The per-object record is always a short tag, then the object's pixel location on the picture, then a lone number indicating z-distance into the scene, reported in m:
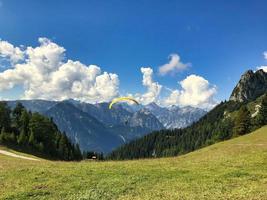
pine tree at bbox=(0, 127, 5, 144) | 54.43
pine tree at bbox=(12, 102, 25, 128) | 71.42
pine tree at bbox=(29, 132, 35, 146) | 62.36
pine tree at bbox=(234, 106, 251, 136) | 70.74
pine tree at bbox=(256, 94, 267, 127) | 74.03
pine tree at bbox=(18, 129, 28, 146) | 60.25
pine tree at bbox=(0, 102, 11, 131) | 67.11
